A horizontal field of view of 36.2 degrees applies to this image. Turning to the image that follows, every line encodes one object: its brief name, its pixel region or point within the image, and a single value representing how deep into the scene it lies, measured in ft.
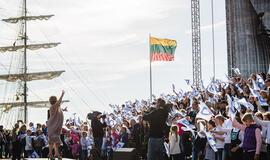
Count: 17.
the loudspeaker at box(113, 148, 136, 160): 34.24
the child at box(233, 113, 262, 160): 29.86
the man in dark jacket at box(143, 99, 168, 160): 31.33
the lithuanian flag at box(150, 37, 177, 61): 104.27
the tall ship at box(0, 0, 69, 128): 160.63
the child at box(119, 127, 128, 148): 50.31
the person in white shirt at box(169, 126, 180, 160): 41.38
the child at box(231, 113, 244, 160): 33.38
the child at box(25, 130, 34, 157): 60.70
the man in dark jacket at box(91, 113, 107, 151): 41.55
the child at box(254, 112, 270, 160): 29.53
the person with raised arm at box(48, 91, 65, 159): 33.55
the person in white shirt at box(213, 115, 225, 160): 34.70
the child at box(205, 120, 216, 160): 36.96
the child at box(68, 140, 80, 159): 58.23
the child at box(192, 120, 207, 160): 39.75
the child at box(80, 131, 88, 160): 54.34
